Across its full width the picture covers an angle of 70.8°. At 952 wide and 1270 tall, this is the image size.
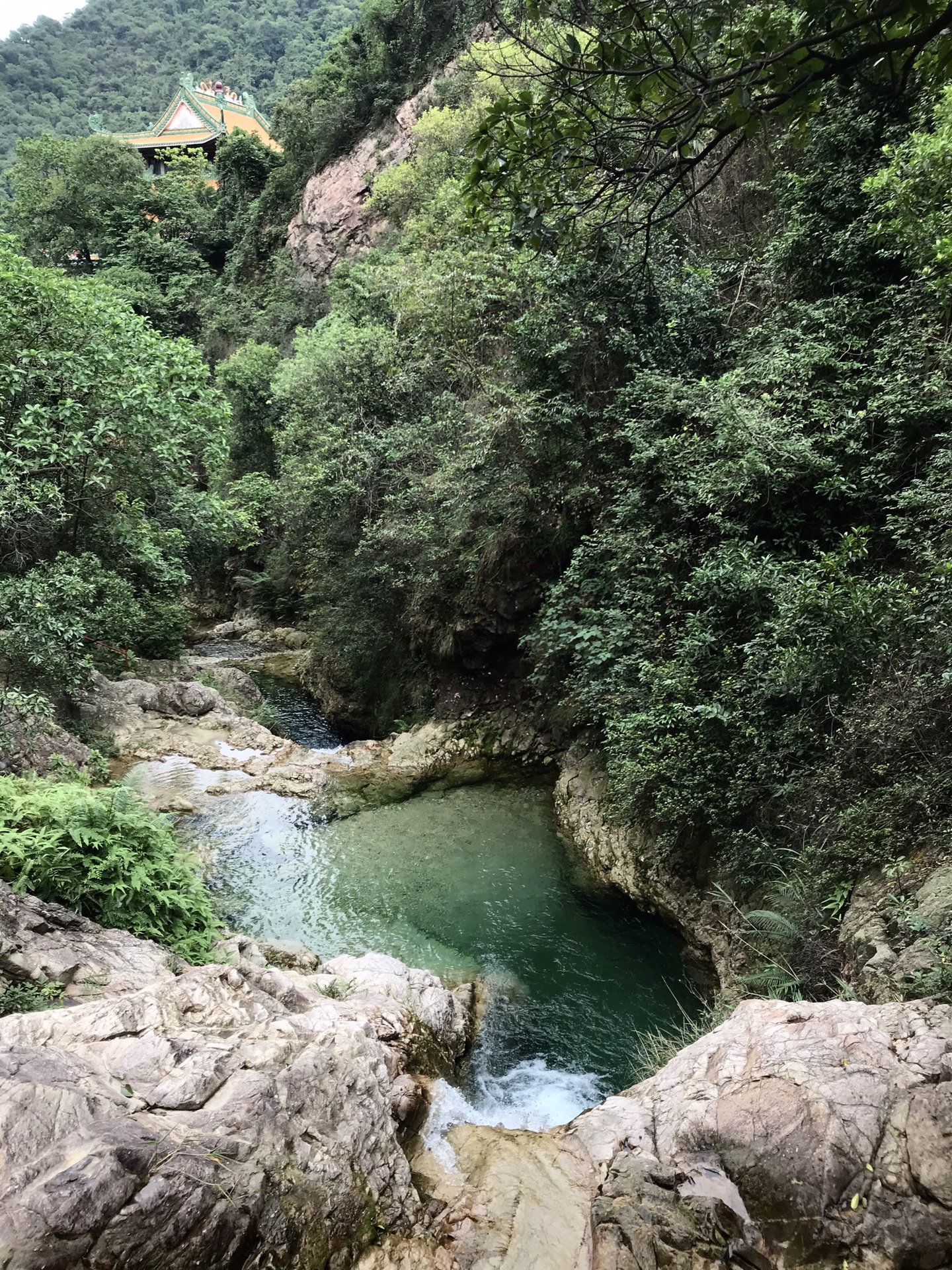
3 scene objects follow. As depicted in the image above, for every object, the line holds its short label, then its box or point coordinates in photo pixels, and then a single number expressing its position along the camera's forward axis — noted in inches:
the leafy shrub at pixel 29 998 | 150.8
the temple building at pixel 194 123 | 1493.6
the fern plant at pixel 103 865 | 201.8
